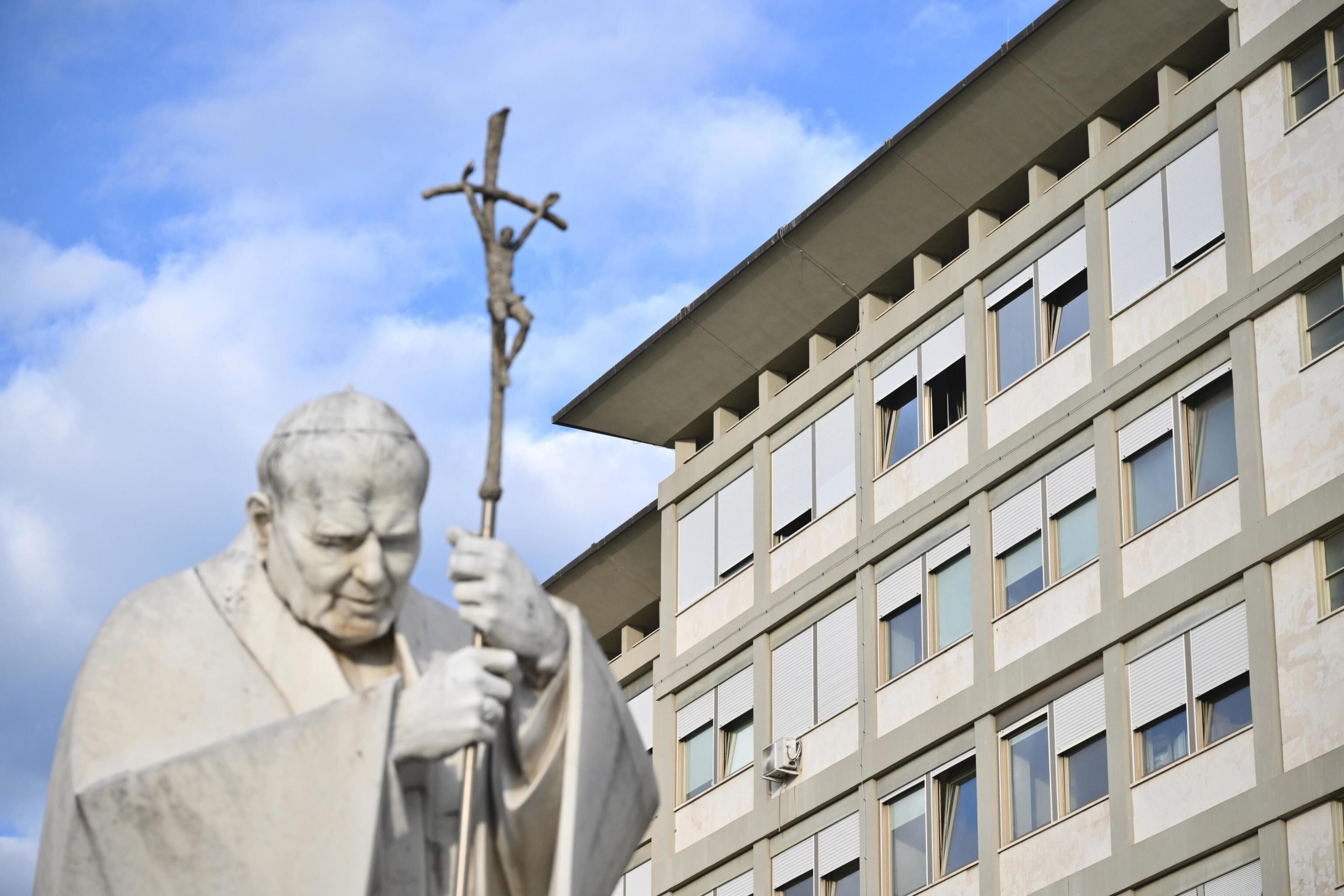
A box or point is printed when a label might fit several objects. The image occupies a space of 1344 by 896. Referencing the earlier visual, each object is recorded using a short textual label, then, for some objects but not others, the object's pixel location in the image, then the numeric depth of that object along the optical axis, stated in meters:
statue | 8.31
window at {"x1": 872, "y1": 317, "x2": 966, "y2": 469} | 46.06
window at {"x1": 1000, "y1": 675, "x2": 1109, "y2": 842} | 40.25
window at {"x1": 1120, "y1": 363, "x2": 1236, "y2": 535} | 39.66
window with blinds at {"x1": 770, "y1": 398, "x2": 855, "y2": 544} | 48.16
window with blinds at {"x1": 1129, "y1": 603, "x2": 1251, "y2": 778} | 37.75
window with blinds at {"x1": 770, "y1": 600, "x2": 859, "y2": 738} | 46.47
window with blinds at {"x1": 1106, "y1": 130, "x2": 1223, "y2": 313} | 40.91
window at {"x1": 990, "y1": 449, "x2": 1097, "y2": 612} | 41.88
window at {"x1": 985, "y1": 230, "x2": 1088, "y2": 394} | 43.50
